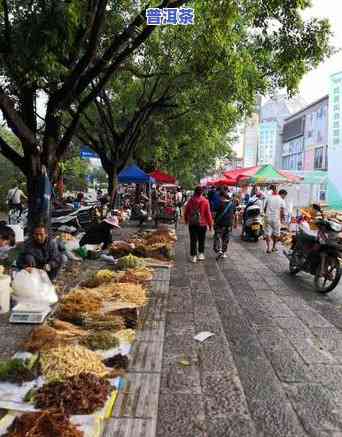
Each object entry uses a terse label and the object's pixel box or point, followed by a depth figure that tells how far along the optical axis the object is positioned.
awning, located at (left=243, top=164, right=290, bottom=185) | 18.58
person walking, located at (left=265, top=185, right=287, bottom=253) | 12.70
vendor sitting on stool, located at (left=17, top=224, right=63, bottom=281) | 6.57
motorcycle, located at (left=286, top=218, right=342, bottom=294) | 7.84
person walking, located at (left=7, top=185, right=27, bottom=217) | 18.58
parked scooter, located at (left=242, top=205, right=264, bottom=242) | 16.14
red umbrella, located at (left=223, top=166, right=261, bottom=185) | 20.11
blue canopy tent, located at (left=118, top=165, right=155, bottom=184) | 22.45
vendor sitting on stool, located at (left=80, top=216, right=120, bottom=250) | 11.15
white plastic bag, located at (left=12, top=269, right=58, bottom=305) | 5.96
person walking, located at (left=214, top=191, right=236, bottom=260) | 11.50
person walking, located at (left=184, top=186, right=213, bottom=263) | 10.48
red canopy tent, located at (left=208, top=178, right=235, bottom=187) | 23.46
